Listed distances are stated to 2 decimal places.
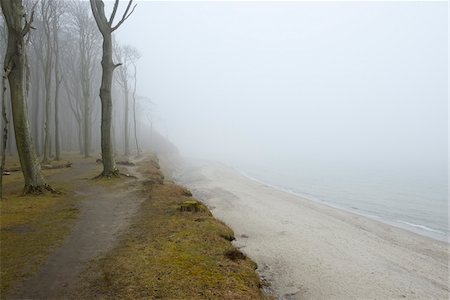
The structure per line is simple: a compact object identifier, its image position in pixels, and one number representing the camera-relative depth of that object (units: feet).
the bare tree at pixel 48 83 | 92.43
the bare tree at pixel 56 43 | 103.21
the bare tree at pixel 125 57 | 163.73
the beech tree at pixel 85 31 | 120.37
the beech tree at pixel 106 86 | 69.10
